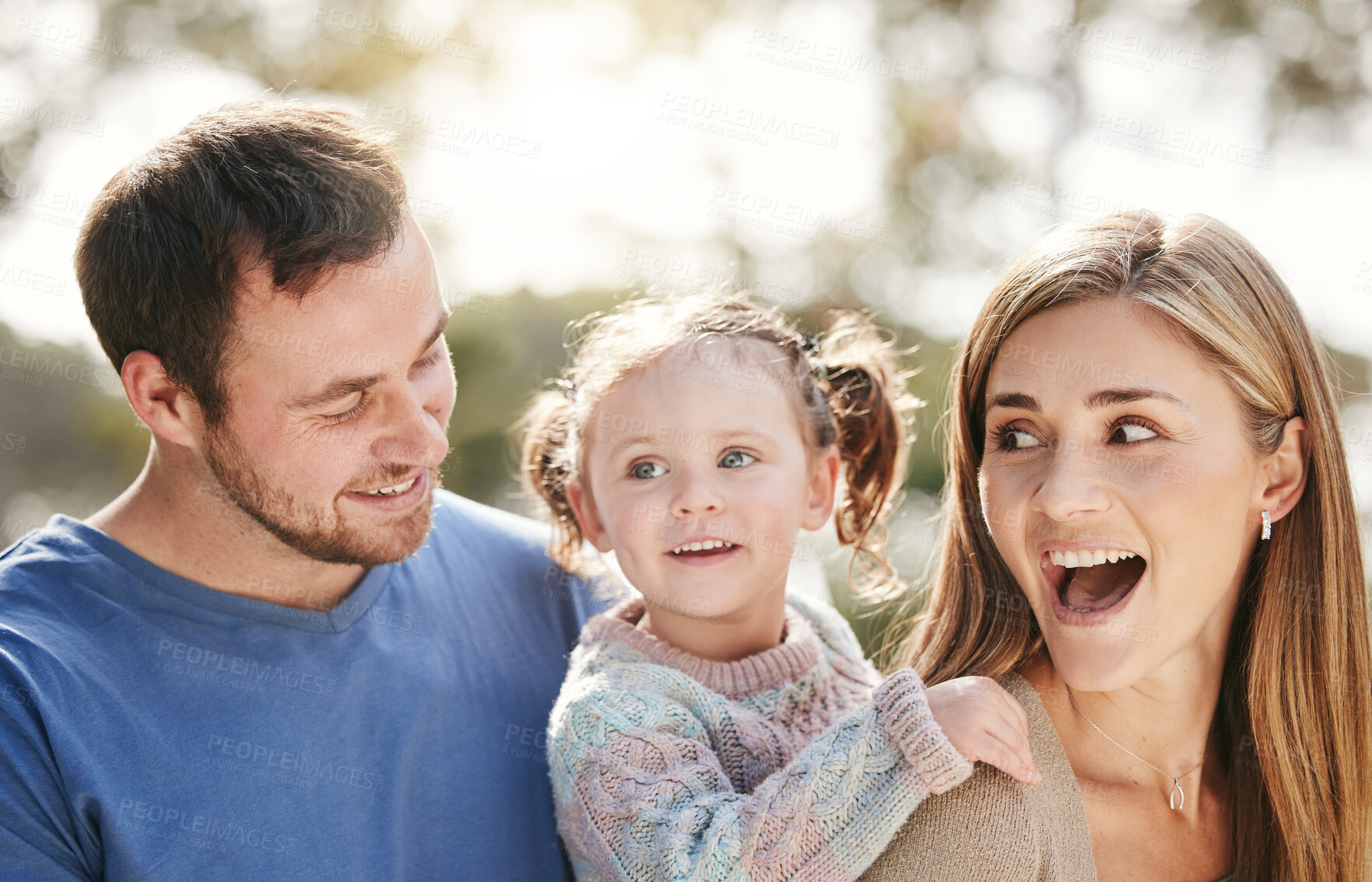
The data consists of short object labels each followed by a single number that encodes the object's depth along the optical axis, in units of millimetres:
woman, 846
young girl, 842
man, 927
